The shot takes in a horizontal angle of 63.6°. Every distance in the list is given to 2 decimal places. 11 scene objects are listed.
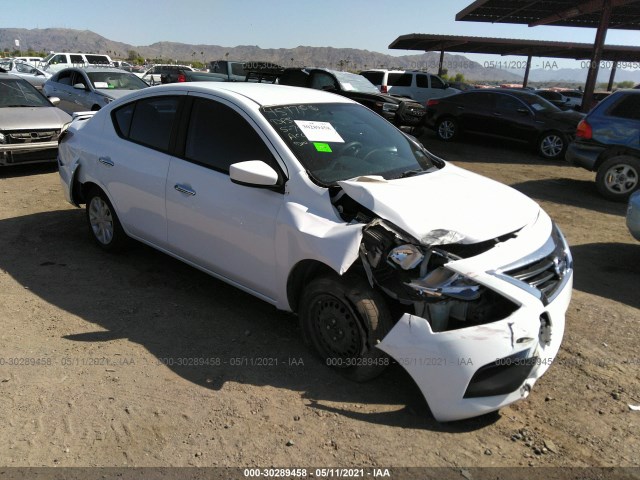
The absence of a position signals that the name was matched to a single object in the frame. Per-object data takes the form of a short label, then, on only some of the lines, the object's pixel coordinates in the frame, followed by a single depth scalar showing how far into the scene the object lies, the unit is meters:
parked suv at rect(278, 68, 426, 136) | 12.68
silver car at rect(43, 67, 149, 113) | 11.81
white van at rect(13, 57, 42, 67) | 31.76
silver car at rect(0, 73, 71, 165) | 8.23
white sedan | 2.76
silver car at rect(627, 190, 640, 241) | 5.46
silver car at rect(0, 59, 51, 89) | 18.09
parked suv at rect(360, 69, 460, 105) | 19.83
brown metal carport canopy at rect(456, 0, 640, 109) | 16.09
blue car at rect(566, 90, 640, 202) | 8.39
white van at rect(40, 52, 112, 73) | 24.75
